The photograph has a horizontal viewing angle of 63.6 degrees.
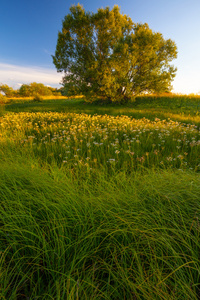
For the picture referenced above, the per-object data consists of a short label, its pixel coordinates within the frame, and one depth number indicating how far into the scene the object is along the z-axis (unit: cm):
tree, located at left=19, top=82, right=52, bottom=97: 6918
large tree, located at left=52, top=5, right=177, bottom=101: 1592
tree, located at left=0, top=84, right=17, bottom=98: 6488
